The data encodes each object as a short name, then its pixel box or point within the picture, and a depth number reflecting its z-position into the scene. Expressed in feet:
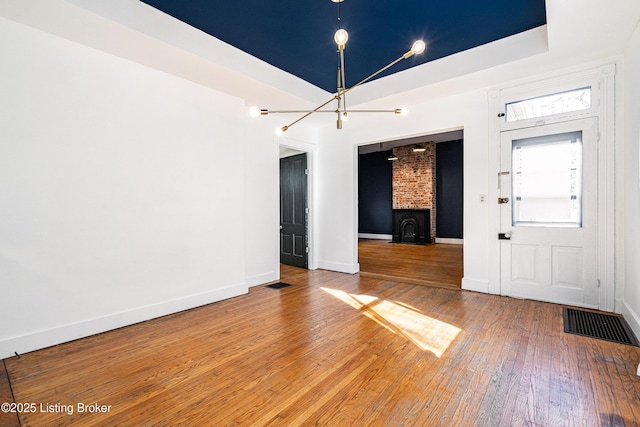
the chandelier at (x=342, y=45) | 7.02
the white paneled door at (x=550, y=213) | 11.71
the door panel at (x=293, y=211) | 20.24
